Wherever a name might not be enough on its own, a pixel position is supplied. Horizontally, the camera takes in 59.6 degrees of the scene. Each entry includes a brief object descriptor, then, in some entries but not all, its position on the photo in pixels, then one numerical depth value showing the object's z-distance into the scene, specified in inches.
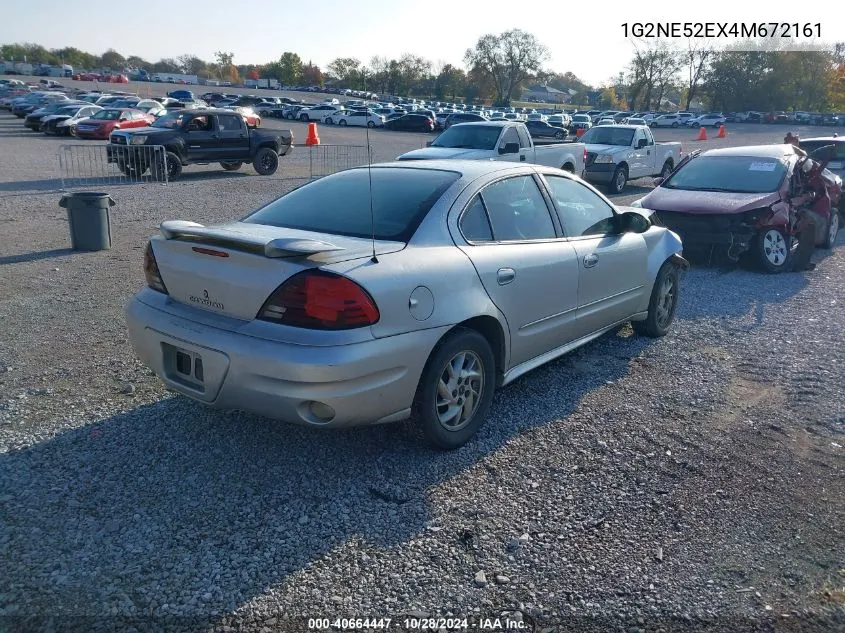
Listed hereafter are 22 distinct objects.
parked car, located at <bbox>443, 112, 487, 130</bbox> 1686.5
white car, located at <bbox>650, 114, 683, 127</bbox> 2758.4
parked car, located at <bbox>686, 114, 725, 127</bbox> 2665.6
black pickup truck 706.8
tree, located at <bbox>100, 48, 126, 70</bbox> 5614.2
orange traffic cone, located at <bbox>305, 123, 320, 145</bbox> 1050.9
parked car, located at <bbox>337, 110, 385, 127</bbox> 1827.0
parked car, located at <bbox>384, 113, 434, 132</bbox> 1804.9
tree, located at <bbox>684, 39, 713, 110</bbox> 3472.0
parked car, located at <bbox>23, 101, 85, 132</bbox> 1382.6
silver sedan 143.8
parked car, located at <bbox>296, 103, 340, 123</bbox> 2096.5
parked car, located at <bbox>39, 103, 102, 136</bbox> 1286.7
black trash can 376.5
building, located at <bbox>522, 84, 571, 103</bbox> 5703.7
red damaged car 380.8
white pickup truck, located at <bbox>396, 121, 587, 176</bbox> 599.2
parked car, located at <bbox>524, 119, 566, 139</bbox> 1550.1
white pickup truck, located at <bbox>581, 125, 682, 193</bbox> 717.9
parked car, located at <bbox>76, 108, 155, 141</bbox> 1155.9
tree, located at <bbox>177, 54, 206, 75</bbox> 5757.9
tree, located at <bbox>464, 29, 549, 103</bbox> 4212.6
